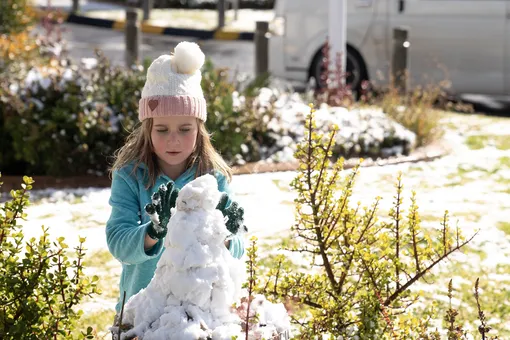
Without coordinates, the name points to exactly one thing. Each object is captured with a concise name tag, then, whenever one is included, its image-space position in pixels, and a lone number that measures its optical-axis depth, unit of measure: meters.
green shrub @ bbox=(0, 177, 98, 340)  2.63
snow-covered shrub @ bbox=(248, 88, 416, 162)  8.20
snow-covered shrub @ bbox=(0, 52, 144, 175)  7.43
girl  2.99
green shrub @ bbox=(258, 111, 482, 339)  2.98
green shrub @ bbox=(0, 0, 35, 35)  12.05
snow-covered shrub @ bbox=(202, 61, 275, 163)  7.64
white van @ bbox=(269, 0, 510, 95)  11.59
